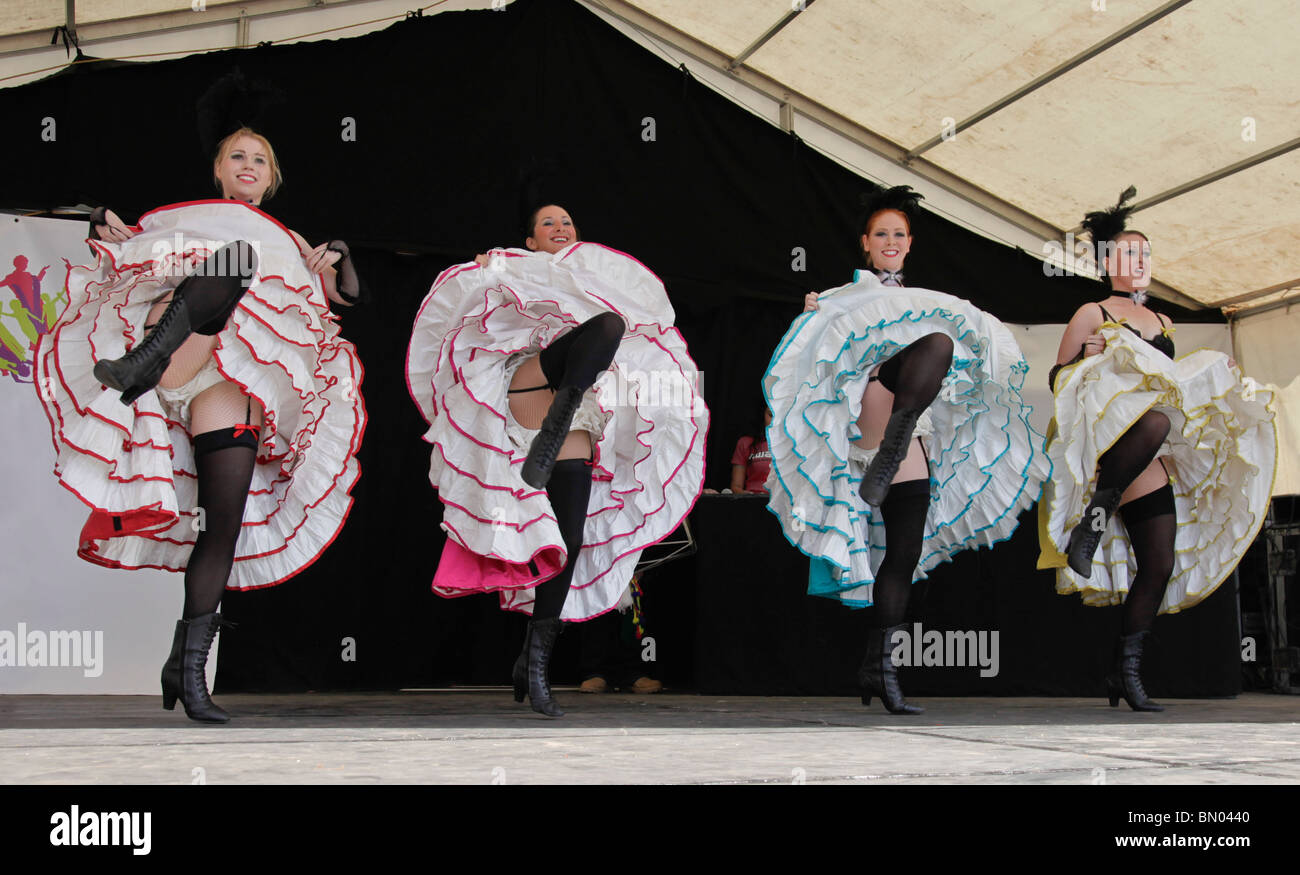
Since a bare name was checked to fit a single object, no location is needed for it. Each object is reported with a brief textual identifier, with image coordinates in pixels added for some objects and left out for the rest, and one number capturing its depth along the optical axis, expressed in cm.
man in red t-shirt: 522
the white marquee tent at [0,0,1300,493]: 447
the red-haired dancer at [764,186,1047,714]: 309
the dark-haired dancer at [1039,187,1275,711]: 337
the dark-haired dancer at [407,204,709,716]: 296
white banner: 422
